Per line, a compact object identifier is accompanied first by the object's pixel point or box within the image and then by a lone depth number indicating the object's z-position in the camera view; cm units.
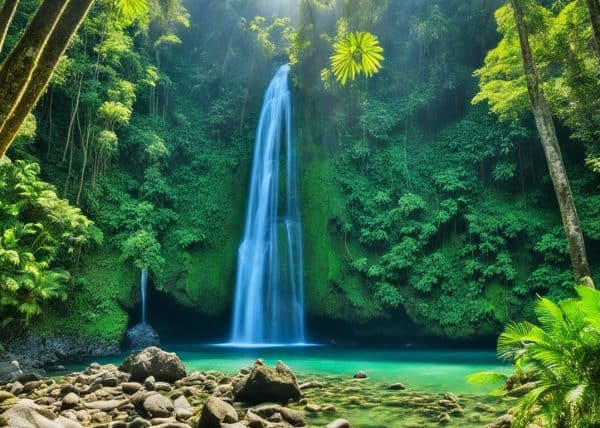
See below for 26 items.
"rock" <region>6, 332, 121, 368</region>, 1223
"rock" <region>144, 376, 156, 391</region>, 773
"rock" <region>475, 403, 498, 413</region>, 618
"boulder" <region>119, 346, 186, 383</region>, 838
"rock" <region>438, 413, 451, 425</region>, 574
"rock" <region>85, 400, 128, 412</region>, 648
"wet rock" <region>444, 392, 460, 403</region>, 683
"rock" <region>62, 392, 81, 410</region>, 659
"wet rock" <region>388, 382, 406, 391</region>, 809
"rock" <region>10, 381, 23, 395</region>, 752
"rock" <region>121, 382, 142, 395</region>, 758
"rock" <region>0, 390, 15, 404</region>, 654
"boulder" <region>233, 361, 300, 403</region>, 677
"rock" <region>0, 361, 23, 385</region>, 853
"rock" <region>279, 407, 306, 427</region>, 572
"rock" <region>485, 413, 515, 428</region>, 493
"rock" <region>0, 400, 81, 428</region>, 417
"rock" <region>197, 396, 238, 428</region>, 524
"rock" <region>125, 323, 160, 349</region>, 1577
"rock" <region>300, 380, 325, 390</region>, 820
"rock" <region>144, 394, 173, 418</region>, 600
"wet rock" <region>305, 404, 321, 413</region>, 637
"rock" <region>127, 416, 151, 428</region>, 520
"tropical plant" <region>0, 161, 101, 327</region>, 1147
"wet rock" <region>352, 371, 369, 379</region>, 938
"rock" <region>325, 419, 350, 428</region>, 530
